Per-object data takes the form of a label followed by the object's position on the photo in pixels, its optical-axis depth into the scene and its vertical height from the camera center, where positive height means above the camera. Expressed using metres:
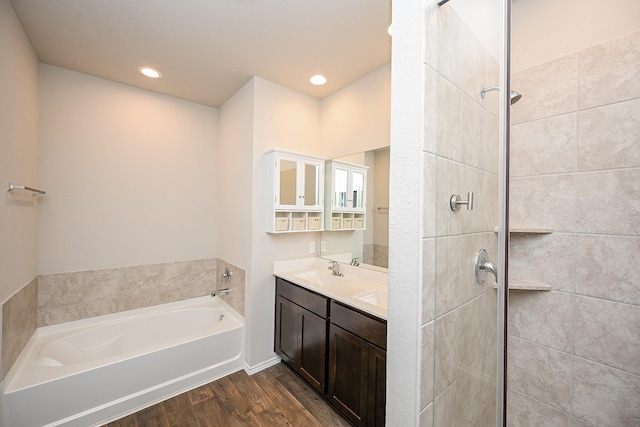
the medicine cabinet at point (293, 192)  2.29 +0.19
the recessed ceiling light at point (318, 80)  2.32 +1.24
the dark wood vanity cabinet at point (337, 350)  1.45 -0.95
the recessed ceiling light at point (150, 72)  2.21 +1.23
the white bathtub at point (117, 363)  1.58 -1.16
